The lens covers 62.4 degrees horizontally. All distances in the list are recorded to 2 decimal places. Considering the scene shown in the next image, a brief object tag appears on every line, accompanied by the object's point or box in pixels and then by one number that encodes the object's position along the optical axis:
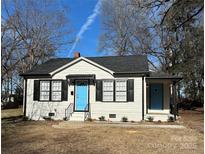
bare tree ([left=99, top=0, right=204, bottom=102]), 14.75
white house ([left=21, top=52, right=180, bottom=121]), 9.27
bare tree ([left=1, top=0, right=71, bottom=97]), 11.30
